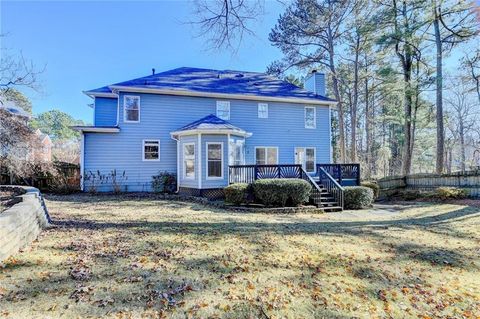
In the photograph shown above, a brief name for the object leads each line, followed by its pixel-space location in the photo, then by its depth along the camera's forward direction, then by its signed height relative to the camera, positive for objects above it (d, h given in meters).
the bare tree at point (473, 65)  17.85 +6.79
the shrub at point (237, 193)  10.63 -0.99
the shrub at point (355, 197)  11.27 -1.26
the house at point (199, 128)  13.16 +2.17
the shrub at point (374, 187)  13.72 -1.02
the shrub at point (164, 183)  14.68 -0.81
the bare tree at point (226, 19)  6.59 +3.72
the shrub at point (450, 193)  12.30 -1.20
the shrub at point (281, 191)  10.45 -0.92
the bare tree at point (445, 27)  16.00 +8.50
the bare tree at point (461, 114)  29.72 +5.89
